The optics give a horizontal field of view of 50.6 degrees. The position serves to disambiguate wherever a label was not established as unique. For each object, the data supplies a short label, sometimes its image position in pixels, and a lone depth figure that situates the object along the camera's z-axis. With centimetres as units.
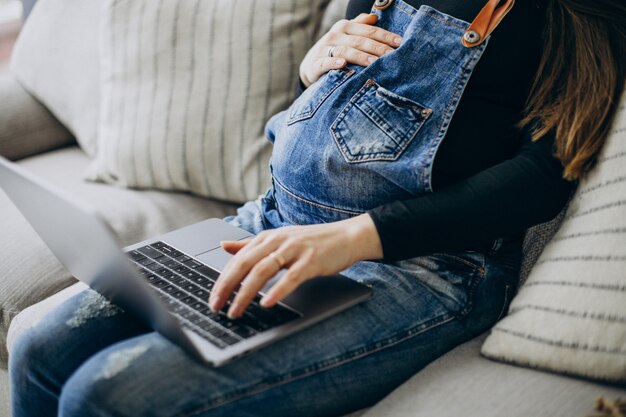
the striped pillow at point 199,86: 140
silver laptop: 71
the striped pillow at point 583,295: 81
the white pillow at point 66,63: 170
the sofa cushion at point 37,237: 124
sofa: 81
